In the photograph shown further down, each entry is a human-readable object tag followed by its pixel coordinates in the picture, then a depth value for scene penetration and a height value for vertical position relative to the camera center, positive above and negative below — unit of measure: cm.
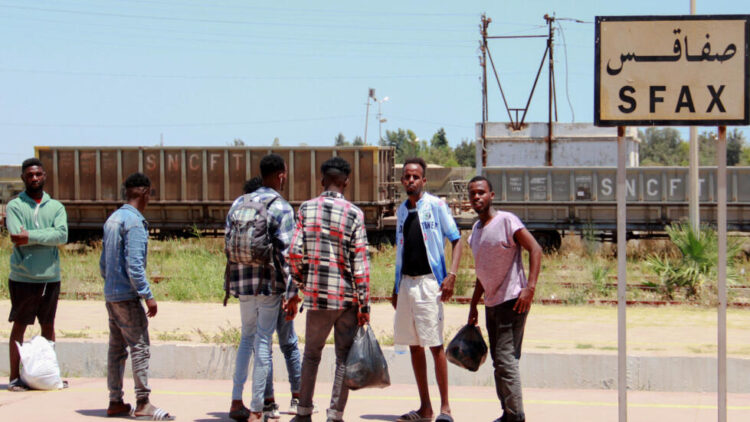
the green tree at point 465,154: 9175 +457
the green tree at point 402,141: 8744 +640
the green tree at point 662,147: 9509 +605
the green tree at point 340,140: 11262 +778
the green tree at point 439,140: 10812 +711
